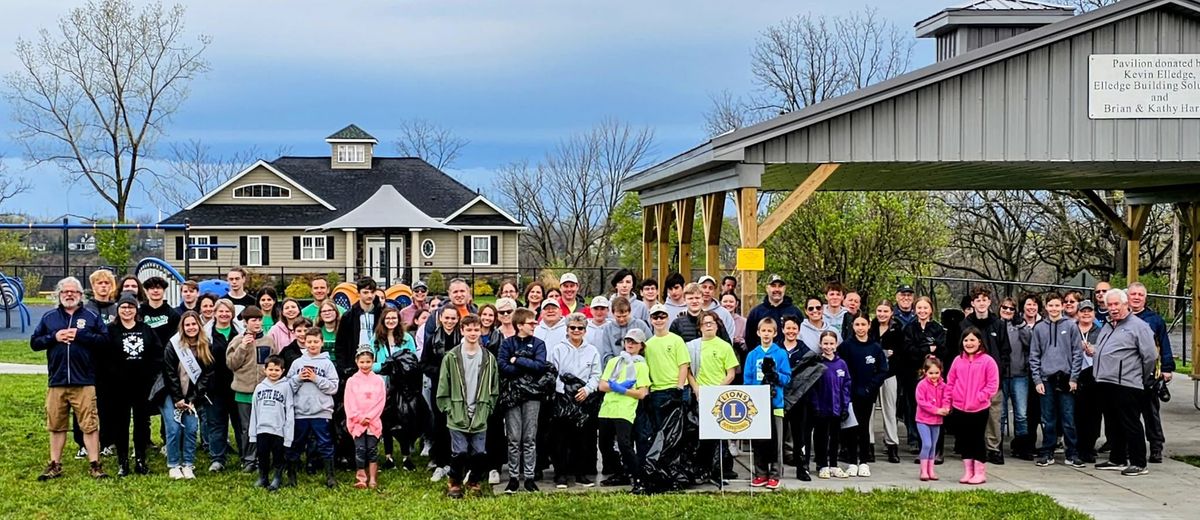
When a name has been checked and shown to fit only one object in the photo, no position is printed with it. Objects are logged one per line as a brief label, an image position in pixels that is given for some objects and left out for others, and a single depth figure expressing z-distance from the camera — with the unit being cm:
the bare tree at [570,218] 5666
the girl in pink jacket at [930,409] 1040
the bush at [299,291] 3863
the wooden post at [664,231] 2075
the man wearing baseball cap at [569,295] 1097
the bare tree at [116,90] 5138
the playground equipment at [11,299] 2708
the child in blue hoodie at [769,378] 1004
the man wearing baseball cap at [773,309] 1091
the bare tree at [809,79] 4156
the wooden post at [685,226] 1831
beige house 4619
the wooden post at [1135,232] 1869
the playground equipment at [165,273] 2377
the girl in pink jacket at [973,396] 1029
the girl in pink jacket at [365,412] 1005
